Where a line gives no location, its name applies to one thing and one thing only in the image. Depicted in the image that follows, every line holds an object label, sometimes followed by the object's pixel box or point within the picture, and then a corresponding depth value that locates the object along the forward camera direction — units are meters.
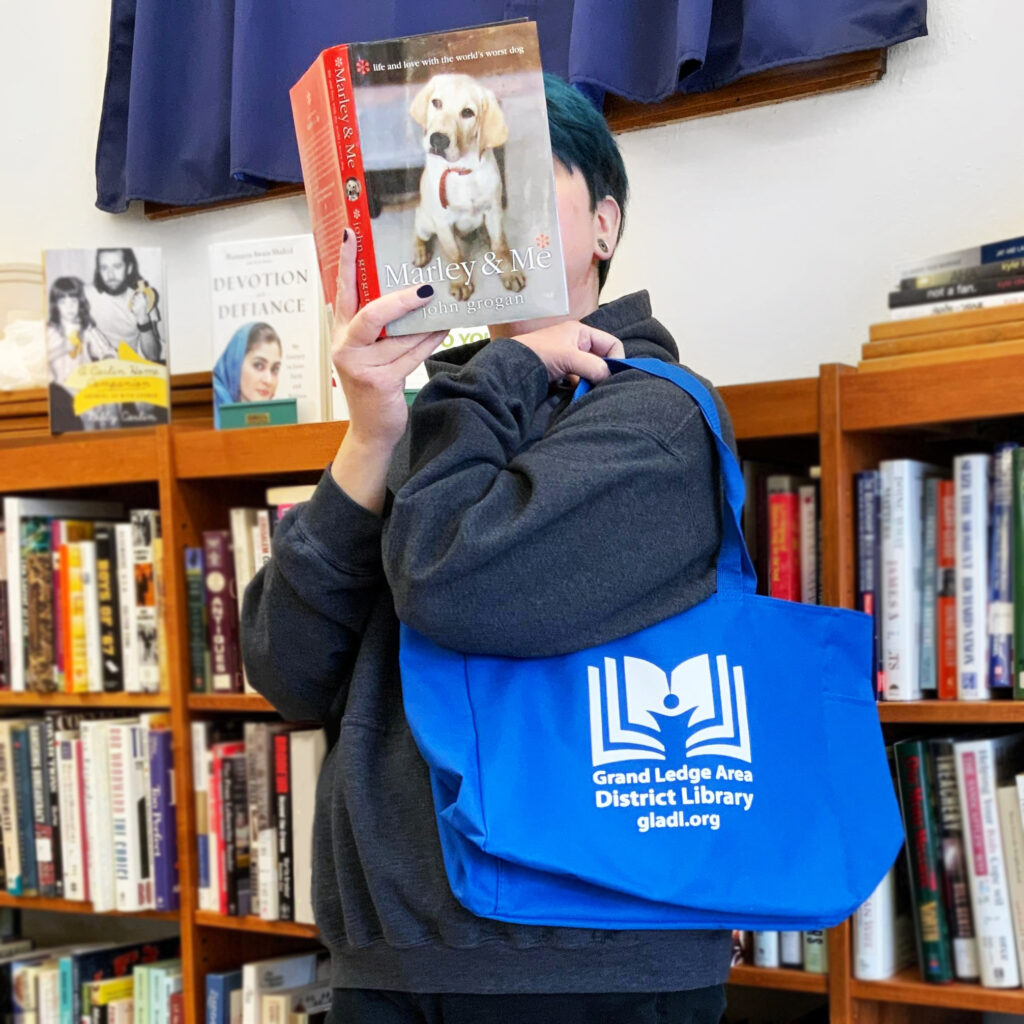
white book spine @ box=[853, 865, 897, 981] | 1.20
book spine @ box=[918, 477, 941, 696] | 1.22
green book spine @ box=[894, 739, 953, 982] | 1.19
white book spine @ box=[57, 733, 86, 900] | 1.65
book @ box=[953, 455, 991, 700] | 1.19
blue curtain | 1.53
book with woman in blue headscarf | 1.58
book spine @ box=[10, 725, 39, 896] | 1.70
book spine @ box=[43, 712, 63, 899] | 1.68
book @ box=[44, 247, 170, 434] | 1.69
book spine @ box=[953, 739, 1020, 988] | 1.16
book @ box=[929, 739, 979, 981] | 1.18
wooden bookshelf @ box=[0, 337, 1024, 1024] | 1.17
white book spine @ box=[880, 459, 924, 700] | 1.21
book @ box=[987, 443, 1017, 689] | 1.18
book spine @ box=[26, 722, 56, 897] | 1.68
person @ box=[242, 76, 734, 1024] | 0.81
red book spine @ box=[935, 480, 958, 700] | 1.21
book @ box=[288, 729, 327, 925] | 1.50
